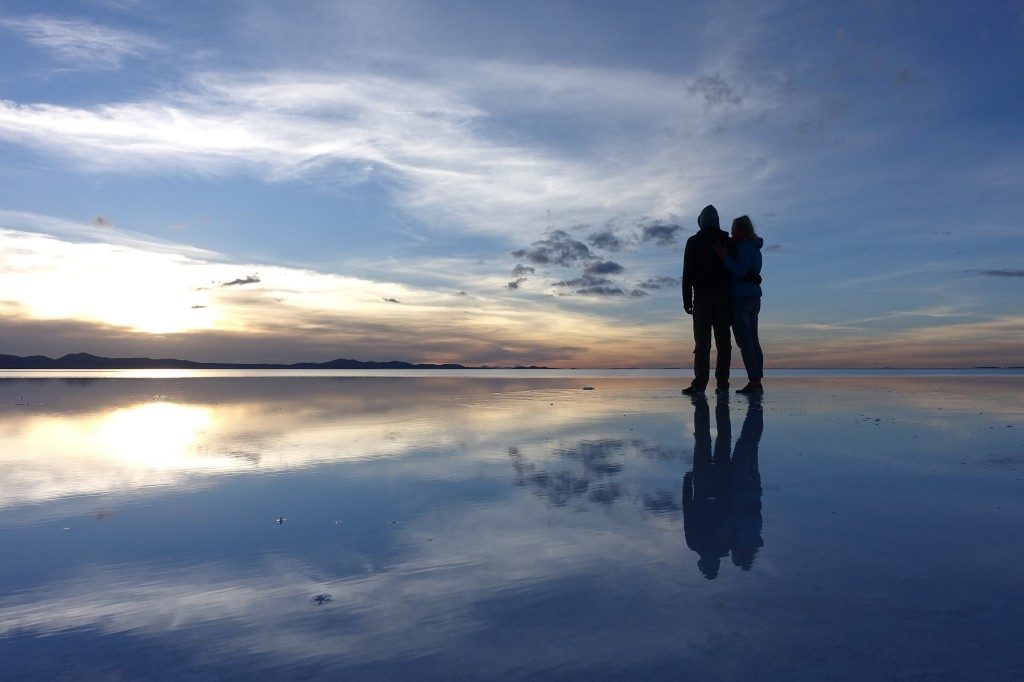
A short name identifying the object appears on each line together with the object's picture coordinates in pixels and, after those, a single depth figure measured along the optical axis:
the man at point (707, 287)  10.77
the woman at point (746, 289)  10.27
